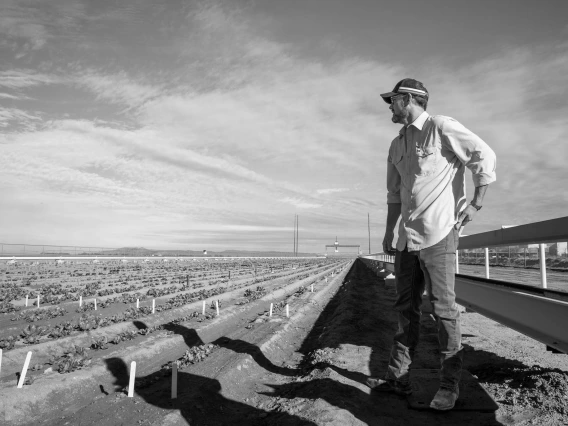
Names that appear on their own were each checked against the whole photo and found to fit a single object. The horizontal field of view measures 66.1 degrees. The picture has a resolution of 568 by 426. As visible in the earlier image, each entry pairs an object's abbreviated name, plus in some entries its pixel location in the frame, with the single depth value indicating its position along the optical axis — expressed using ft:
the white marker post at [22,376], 17.09
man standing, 9.66
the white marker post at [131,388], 15.47
